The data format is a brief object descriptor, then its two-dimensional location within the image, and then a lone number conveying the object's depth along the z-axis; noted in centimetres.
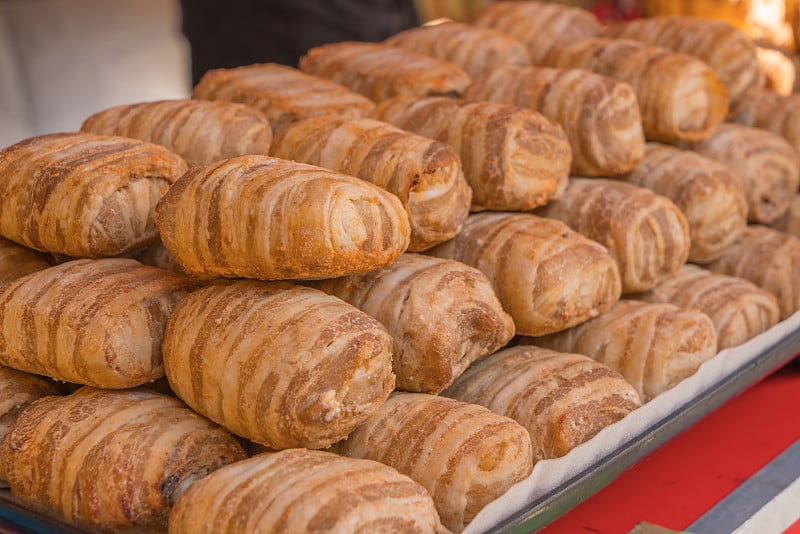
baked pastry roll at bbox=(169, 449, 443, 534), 139
